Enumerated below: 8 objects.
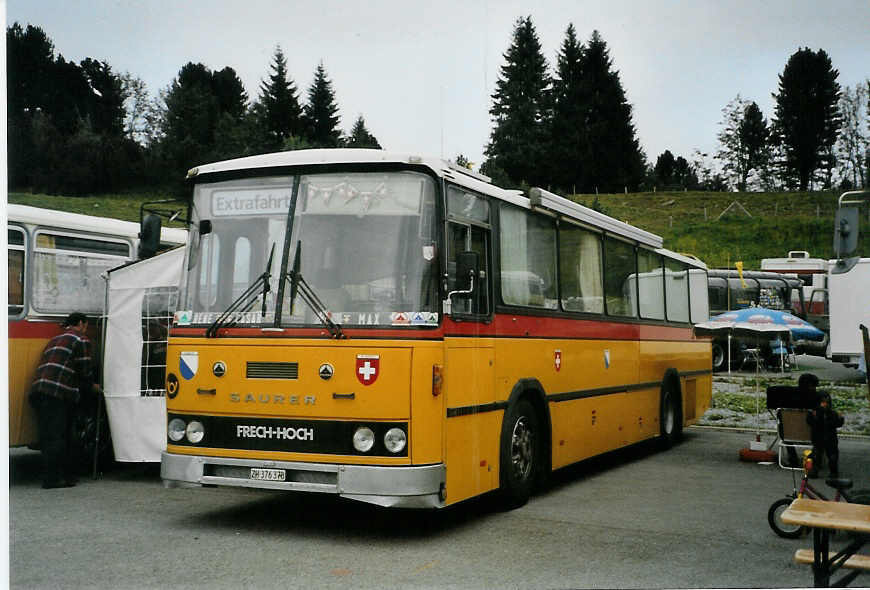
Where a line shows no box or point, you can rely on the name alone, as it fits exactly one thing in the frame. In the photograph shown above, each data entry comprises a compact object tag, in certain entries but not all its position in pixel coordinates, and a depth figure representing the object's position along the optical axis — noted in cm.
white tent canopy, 1009
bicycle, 677
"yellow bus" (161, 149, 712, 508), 704
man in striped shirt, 947
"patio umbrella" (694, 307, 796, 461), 1300
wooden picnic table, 534
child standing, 995
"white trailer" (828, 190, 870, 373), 731
